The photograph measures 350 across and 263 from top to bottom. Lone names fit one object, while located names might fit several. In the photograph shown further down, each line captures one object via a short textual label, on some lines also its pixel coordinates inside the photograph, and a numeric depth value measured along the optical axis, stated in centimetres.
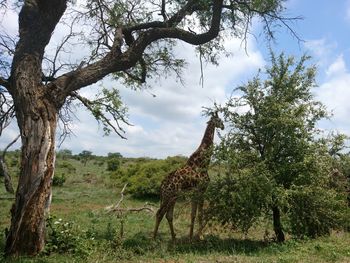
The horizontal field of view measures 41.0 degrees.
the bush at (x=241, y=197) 1153
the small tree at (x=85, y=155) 6756
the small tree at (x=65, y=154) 6705
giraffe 1291
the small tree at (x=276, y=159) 1171
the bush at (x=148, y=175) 2814
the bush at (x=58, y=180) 3384
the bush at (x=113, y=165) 4562
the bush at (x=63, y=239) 1102
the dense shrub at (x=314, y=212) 1203
